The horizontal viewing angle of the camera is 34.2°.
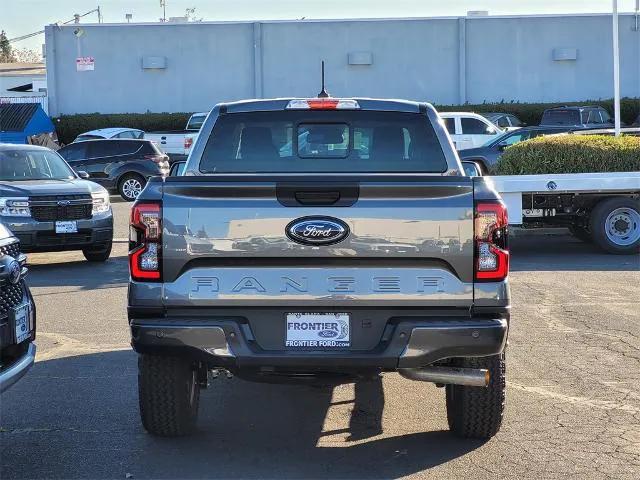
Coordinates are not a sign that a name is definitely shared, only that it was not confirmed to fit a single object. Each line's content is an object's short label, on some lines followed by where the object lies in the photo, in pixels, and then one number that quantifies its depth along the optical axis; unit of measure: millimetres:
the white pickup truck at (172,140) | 33156
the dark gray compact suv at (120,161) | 24750
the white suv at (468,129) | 27875
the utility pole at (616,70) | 18062
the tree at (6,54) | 106875
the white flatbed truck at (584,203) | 13867
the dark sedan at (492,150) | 22270
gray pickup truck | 5309
